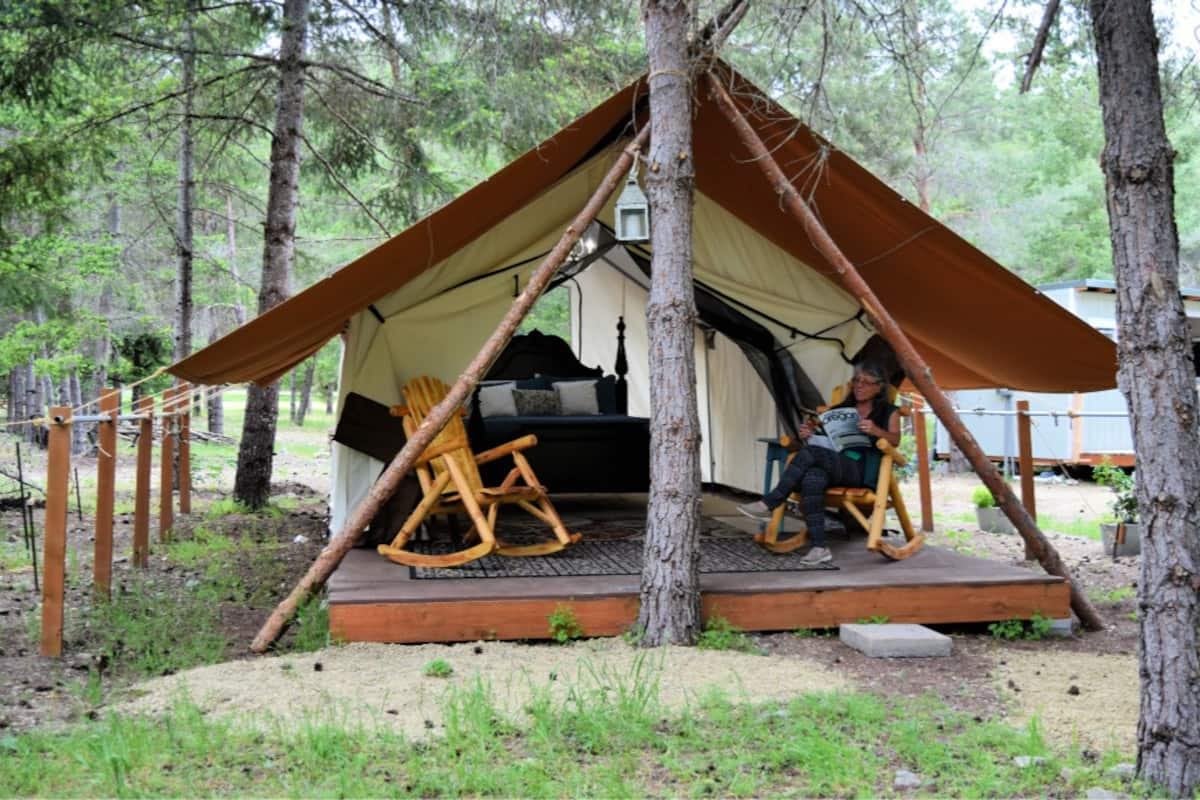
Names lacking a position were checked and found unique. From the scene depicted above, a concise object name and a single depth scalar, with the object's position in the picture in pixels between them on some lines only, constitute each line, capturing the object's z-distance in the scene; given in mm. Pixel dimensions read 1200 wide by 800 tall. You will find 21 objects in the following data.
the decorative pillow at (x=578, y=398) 7777
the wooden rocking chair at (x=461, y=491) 4480
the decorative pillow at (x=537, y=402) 7508
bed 7023
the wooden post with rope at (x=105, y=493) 4445
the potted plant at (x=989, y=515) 7430
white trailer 10680
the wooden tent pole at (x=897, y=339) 4160
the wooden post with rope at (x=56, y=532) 3830
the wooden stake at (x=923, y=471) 7414
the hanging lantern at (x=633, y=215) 4160
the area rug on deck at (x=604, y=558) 4453
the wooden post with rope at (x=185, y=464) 7637
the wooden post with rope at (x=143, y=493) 5430
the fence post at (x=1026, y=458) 6066
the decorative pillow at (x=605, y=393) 7980
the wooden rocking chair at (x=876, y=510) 4668
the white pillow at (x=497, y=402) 7410
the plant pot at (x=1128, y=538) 6223
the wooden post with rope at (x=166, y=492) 6547
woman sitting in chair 4711
